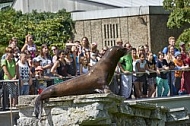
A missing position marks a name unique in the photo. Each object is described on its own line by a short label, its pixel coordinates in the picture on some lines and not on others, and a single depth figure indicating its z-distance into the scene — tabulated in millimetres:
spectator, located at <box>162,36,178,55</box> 25623
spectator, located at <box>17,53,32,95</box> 21828
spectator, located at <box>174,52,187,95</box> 25188
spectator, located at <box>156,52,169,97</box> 24812
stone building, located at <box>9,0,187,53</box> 44906
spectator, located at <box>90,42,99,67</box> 23342
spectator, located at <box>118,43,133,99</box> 23719
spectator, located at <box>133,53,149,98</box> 24078
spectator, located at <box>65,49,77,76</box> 22875
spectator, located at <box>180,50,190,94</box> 25297
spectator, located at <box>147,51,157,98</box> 24484
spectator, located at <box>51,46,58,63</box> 22812
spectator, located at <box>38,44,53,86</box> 22656
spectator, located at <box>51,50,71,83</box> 22609
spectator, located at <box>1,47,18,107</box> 21578
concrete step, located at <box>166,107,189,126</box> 20009
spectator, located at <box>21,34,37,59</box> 23359
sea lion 15547
